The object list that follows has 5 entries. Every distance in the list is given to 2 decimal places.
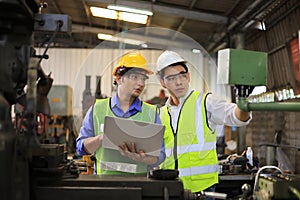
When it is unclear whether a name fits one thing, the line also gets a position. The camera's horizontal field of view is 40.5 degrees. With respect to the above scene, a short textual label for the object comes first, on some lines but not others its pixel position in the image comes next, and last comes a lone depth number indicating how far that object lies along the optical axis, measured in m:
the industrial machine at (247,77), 1.22
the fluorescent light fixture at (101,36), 6.11
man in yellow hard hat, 1.57
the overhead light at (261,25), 4.59
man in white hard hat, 1.74
